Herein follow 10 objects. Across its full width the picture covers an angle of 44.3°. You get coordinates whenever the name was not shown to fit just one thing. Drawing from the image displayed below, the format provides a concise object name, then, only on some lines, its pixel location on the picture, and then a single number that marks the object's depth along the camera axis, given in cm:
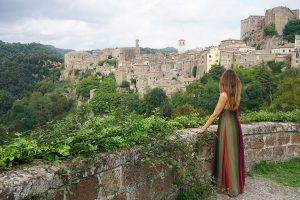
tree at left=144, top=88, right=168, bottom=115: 4681
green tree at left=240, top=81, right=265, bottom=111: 4103
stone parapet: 258
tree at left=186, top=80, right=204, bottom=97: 4759
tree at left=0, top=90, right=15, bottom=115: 6438
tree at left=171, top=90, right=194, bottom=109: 4482
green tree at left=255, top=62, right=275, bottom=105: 4254
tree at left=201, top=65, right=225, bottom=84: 5592
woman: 465
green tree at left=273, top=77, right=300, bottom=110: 3464
